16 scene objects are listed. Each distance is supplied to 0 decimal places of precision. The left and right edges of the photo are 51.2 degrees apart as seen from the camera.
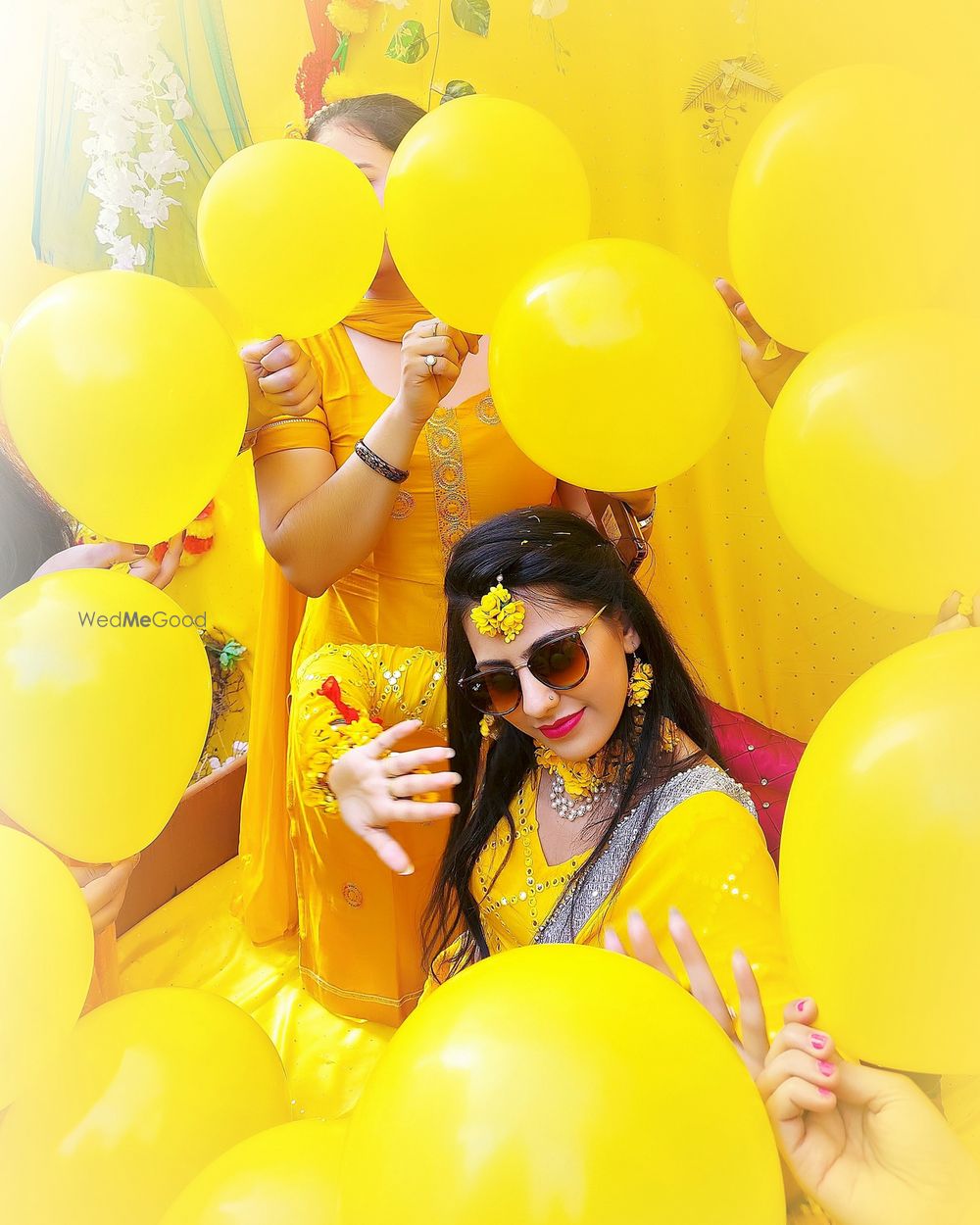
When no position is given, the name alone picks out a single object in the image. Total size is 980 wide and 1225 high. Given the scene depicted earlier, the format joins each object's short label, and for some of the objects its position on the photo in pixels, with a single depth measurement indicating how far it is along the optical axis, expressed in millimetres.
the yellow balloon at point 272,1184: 832
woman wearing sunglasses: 1188
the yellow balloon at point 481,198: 1136
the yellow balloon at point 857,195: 978
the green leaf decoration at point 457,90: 1688
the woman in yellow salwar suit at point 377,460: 1318
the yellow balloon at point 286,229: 1175
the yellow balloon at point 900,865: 714
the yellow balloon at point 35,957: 908
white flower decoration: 1982
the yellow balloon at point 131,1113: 919
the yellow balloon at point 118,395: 1041
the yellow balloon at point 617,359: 1025
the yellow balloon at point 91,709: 993
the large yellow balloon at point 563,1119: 660
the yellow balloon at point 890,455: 876
